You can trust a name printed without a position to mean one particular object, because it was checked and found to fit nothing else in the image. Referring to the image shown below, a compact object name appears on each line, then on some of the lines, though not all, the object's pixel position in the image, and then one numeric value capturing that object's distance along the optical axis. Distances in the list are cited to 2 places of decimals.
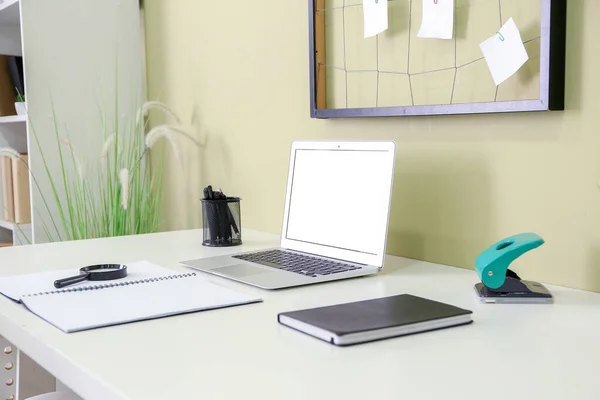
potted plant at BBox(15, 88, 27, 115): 2.13
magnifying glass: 1.12
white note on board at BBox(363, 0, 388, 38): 1.36
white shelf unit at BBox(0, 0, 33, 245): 2.22
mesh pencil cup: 1.53
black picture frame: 1.05
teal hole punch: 0.97
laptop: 1.19
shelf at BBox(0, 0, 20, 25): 2.10
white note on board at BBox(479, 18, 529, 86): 1.12
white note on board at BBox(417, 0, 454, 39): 1.23
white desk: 0.66
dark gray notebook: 0.80
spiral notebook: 0.93
